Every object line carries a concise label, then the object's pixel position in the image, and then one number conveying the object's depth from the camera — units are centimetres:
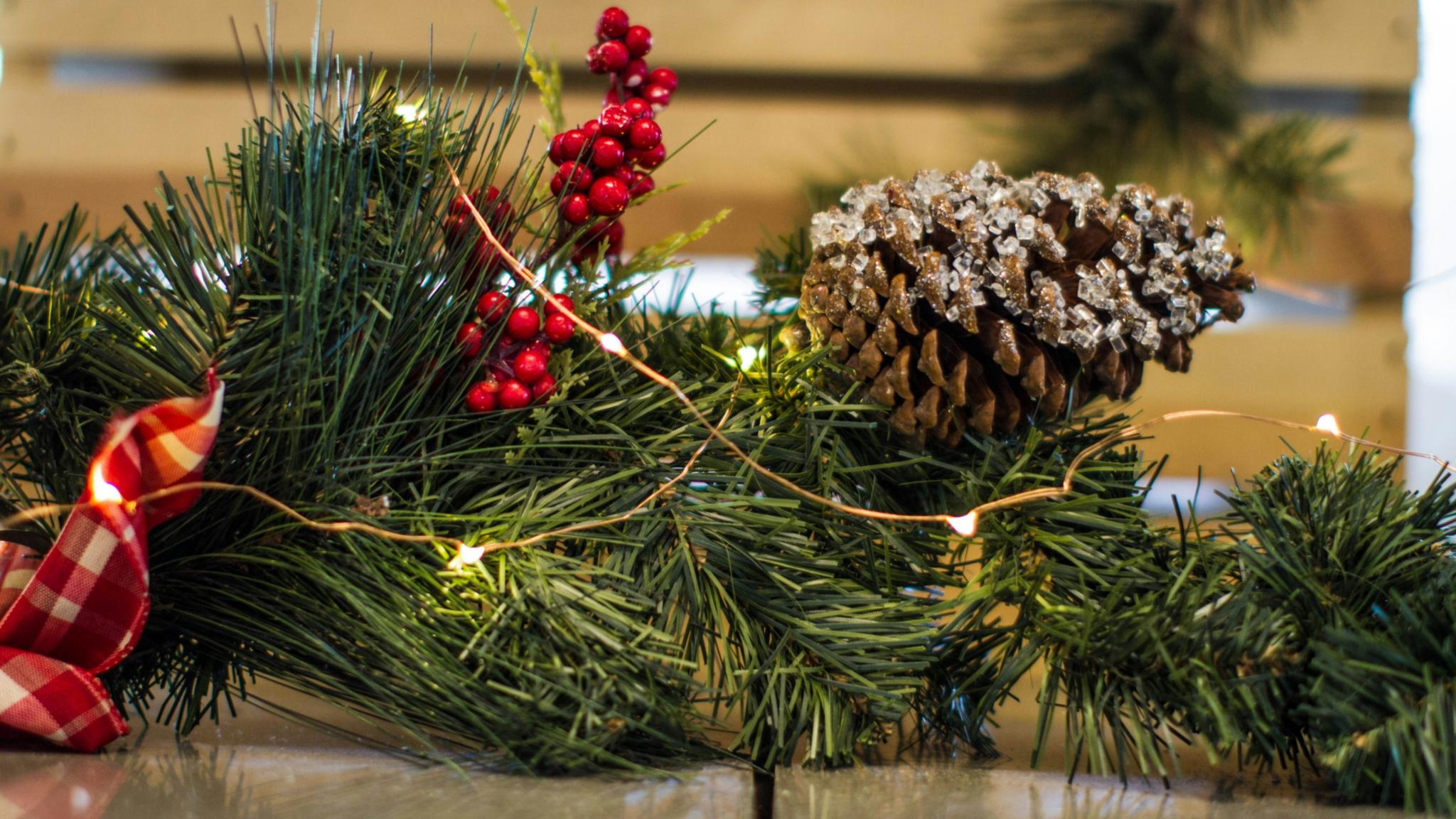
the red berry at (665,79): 89
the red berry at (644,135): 86
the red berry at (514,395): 84
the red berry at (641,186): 87
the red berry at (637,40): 88
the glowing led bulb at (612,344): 84
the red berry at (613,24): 88
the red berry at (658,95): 89
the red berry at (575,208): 85
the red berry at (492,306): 85
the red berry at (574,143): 85
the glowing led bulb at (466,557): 82
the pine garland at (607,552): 81
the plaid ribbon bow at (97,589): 80
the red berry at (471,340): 84
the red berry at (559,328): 85
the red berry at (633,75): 89
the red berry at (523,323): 84
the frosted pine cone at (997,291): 84
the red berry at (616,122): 86
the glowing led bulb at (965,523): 83
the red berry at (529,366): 84
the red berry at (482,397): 84
